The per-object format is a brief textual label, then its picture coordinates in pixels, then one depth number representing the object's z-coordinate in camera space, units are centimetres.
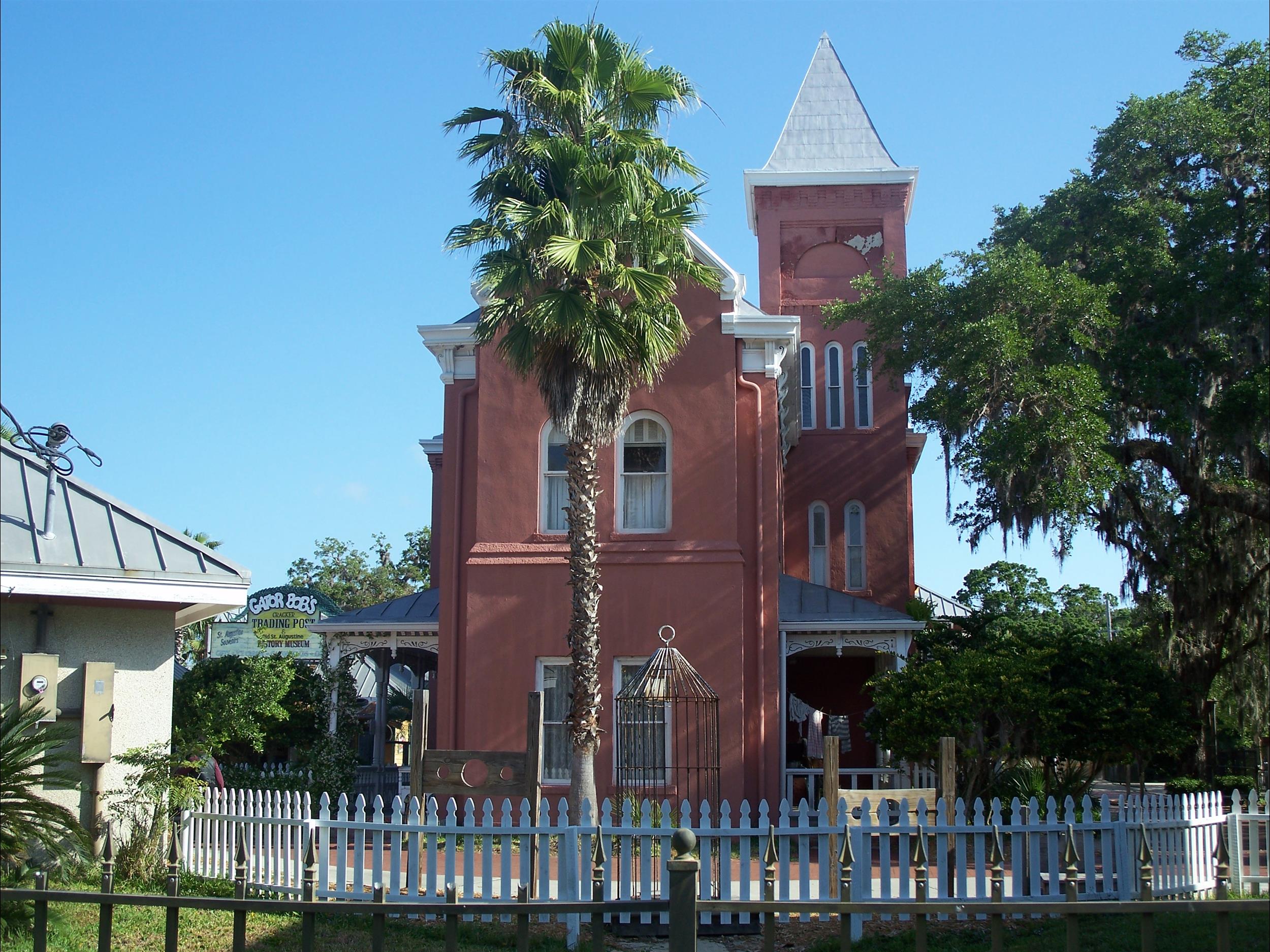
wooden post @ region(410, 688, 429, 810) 1225
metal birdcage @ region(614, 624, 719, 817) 1496
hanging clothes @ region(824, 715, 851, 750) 2311
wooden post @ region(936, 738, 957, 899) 1162
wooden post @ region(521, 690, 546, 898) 1129
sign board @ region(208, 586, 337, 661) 3562
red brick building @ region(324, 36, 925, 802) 1747
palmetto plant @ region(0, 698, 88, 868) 834
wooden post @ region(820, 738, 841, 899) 1117
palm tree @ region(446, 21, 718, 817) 1513
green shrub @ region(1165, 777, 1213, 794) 2273
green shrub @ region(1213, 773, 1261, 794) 2901
